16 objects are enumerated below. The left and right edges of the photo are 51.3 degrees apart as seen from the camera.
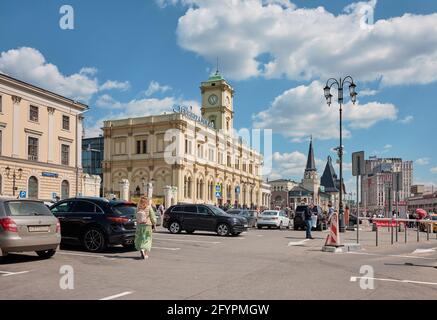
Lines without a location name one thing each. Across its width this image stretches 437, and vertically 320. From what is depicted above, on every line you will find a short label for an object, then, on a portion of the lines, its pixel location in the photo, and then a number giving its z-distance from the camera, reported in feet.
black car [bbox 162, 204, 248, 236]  72.64
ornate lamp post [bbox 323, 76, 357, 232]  87.62
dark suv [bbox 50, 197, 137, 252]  43.73
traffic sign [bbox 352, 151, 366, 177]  58.29
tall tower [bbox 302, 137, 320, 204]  541.75
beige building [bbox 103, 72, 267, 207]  233.76
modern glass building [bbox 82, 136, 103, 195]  339.16
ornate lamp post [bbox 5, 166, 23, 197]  136.23
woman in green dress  40.19
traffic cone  50.27
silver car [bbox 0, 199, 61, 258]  33.91
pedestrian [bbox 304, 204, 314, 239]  71.60
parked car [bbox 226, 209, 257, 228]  108.67
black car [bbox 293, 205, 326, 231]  98.73
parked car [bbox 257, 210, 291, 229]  102.68
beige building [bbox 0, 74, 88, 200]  141.59
